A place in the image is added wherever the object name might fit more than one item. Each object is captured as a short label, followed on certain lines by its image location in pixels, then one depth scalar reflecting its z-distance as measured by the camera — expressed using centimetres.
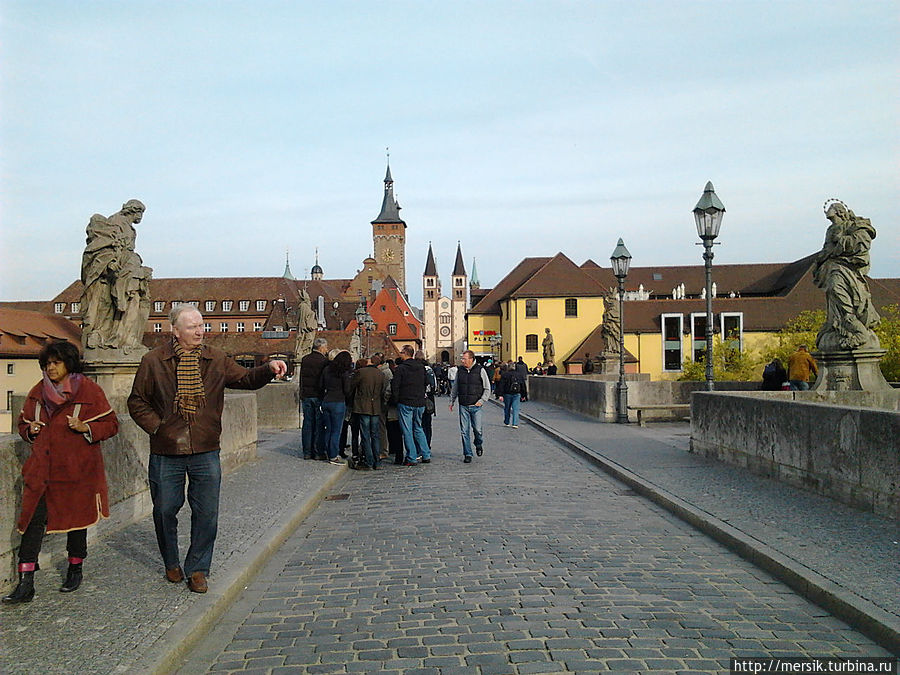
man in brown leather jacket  597
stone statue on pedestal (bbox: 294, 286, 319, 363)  2847
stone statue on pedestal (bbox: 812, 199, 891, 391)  1437
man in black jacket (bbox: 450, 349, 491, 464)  1488
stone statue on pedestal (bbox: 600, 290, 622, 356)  3422
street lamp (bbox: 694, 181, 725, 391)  1666
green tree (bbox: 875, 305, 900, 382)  2123
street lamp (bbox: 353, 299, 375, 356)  4141
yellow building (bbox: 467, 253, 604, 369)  8025
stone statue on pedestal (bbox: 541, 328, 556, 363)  5184
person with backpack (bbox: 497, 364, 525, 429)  2061
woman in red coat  565
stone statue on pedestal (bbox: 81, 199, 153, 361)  1147
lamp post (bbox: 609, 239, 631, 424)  2147
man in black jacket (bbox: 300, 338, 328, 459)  1470
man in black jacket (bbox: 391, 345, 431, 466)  1428
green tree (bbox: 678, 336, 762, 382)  2806
